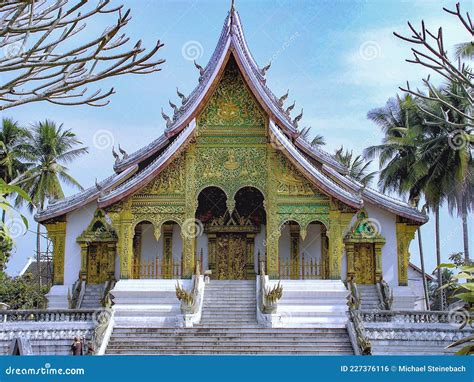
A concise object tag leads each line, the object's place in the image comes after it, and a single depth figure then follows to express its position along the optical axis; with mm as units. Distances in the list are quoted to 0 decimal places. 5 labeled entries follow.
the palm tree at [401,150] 30094
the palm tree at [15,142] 35688
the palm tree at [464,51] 23031
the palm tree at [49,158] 36312
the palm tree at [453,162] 28156
